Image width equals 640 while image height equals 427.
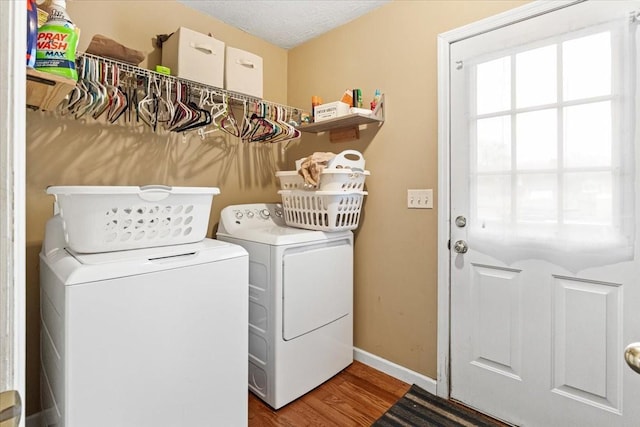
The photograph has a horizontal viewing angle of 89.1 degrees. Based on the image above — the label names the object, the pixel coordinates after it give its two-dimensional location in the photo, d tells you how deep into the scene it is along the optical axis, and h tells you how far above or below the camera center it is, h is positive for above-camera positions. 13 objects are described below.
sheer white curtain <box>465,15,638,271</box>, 1.38 +0.30
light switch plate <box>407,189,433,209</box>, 1.95 +0.08
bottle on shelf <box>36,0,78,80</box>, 1.10 +0.58
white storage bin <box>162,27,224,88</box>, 1.79 +0.88
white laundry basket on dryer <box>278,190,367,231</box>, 1.96 +0.02
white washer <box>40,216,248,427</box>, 1.09 -0.47
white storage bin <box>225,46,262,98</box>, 1.96 +0.87
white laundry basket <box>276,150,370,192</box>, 1.90 +0.21
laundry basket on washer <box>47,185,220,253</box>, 1.23 -0.01
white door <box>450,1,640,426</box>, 1.38 -0.03
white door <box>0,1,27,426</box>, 0.37 +0.01
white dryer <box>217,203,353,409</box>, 1.79 -0.55
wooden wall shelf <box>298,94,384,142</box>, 2.09 +0.61
